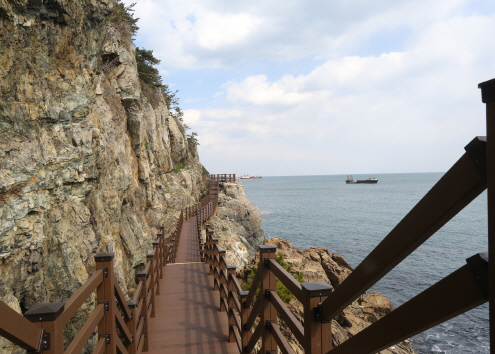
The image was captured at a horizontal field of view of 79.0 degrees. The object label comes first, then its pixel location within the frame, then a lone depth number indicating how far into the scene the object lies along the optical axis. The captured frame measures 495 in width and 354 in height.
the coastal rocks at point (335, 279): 11.20
